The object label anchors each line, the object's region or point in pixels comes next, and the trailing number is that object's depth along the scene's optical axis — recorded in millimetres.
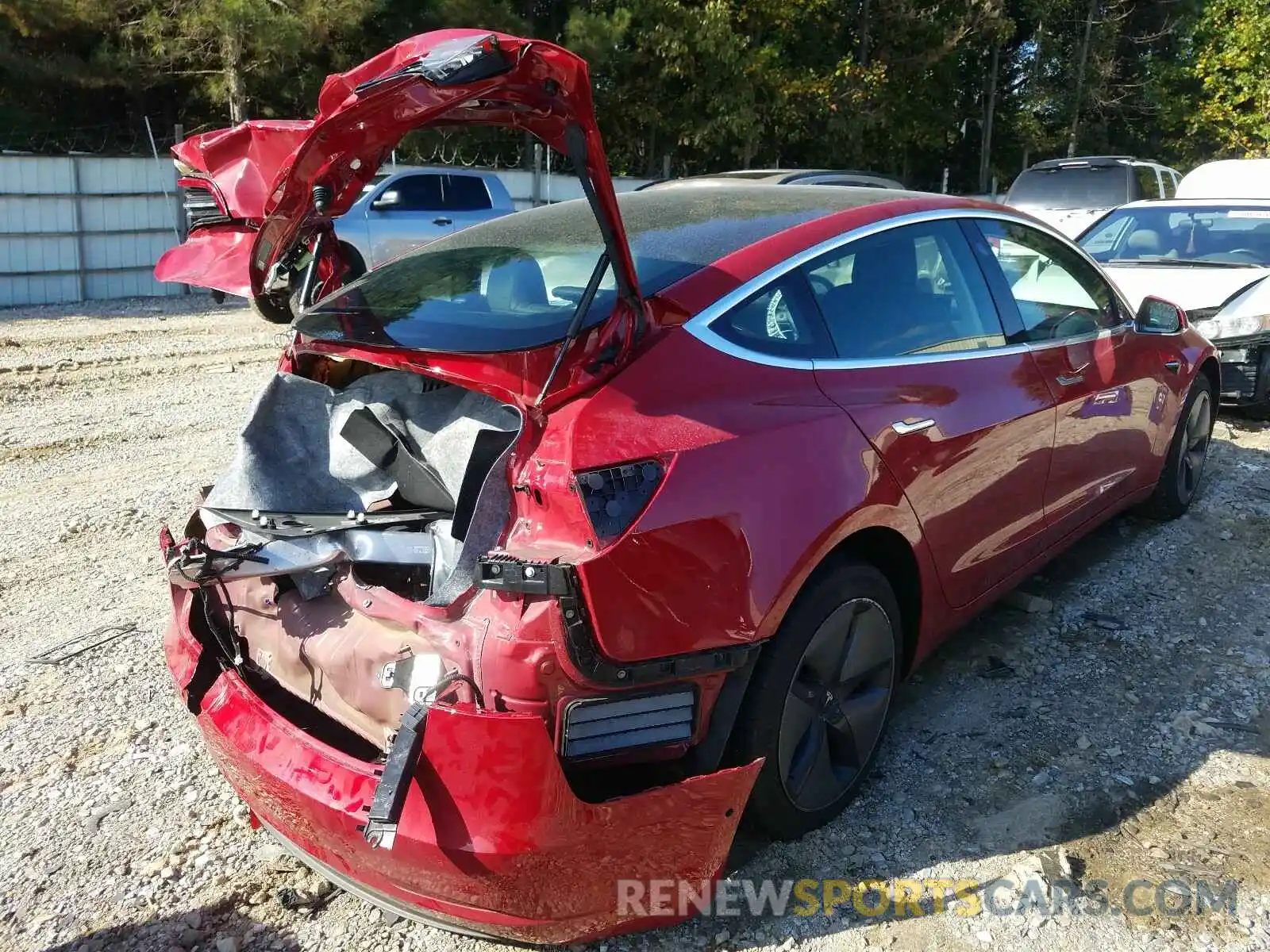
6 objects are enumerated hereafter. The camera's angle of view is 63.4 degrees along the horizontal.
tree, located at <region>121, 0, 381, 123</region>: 14727
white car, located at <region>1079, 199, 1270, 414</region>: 6707
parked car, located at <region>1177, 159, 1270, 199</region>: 12734
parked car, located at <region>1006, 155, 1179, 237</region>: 13062
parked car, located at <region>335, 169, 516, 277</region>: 12375
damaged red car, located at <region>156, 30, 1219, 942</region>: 2135
